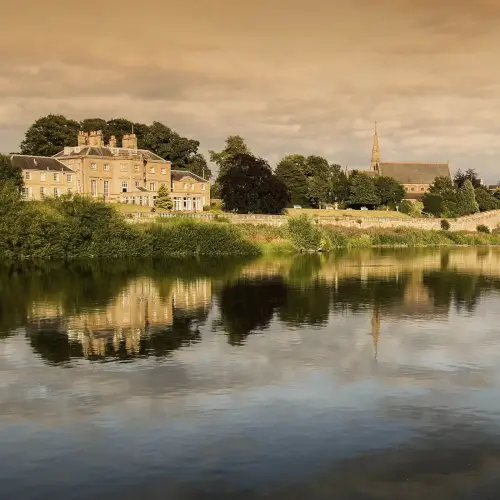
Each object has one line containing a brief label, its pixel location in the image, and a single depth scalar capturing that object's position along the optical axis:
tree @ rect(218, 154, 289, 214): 90.94
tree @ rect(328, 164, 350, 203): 125.13
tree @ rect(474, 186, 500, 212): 136.25
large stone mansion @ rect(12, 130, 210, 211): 88.56
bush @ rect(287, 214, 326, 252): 81.44
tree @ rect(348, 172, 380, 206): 123.06
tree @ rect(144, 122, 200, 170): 117.06
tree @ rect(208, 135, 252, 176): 122.62
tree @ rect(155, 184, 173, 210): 88.38
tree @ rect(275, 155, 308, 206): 119.81
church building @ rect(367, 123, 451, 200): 178.25
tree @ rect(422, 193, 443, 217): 126.25
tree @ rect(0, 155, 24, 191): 80.12
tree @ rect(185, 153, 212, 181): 120.08
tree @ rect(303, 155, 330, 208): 119.81
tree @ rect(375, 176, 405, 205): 129.38
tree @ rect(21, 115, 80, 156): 109.44
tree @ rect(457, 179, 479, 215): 125.88
